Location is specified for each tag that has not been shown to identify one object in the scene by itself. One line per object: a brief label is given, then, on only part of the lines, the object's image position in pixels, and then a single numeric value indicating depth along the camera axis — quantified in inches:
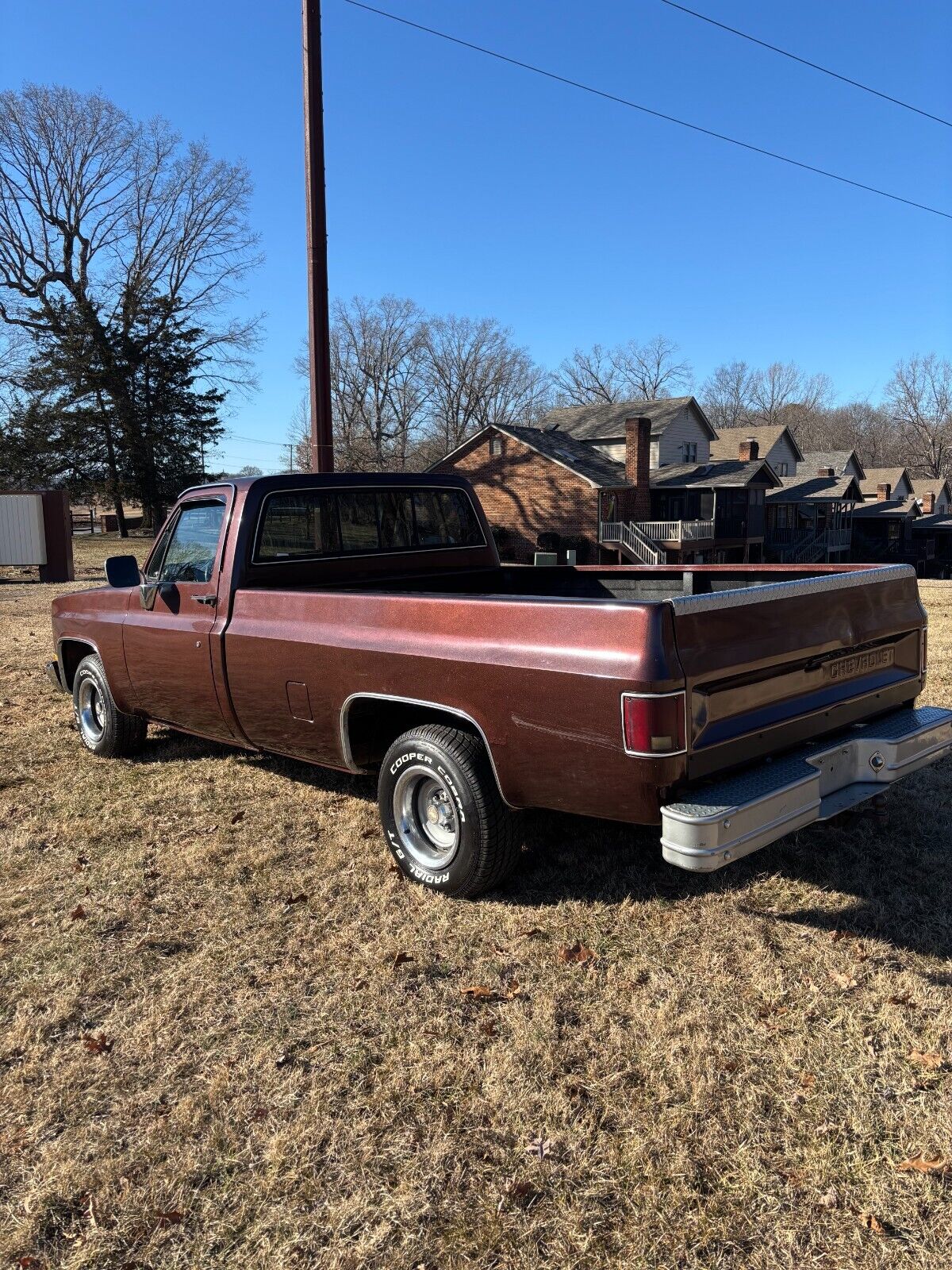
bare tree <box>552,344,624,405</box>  2888.8
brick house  1461.6
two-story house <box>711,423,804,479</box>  1940.2
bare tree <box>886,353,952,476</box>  2839.6
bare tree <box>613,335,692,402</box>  2942.9
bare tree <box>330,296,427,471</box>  2645.2
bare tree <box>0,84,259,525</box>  1518.2
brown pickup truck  123.0
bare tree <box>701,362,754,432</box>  3572.8
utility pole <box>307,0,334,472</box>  385.4
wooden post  830.5
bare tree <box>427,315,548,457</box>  2778.1
